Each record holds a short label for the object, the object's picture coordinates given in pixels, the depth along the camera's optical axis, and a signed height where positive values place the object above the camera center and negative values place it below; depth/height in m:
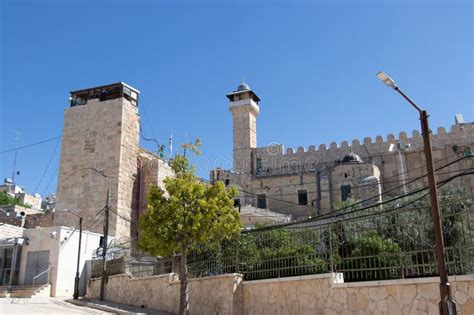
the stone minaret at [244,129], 42.28 +13.03
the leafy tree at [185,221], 13.01 +1.69
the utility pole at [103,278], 18.53 +0.36
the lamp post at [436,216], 7.14 +1.05
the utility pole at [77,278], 19.88 +0.38
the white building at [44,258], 22.22 +1.31
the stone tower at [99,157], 29.47 +7.79
